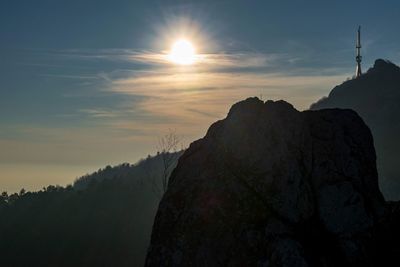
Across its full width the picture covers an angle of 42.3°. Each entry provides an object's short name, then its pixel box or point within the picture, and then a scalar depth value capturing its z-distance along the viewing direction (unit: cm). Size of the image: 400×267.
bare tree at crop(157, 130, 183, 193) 5806
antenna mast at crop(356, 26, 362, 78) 14838
